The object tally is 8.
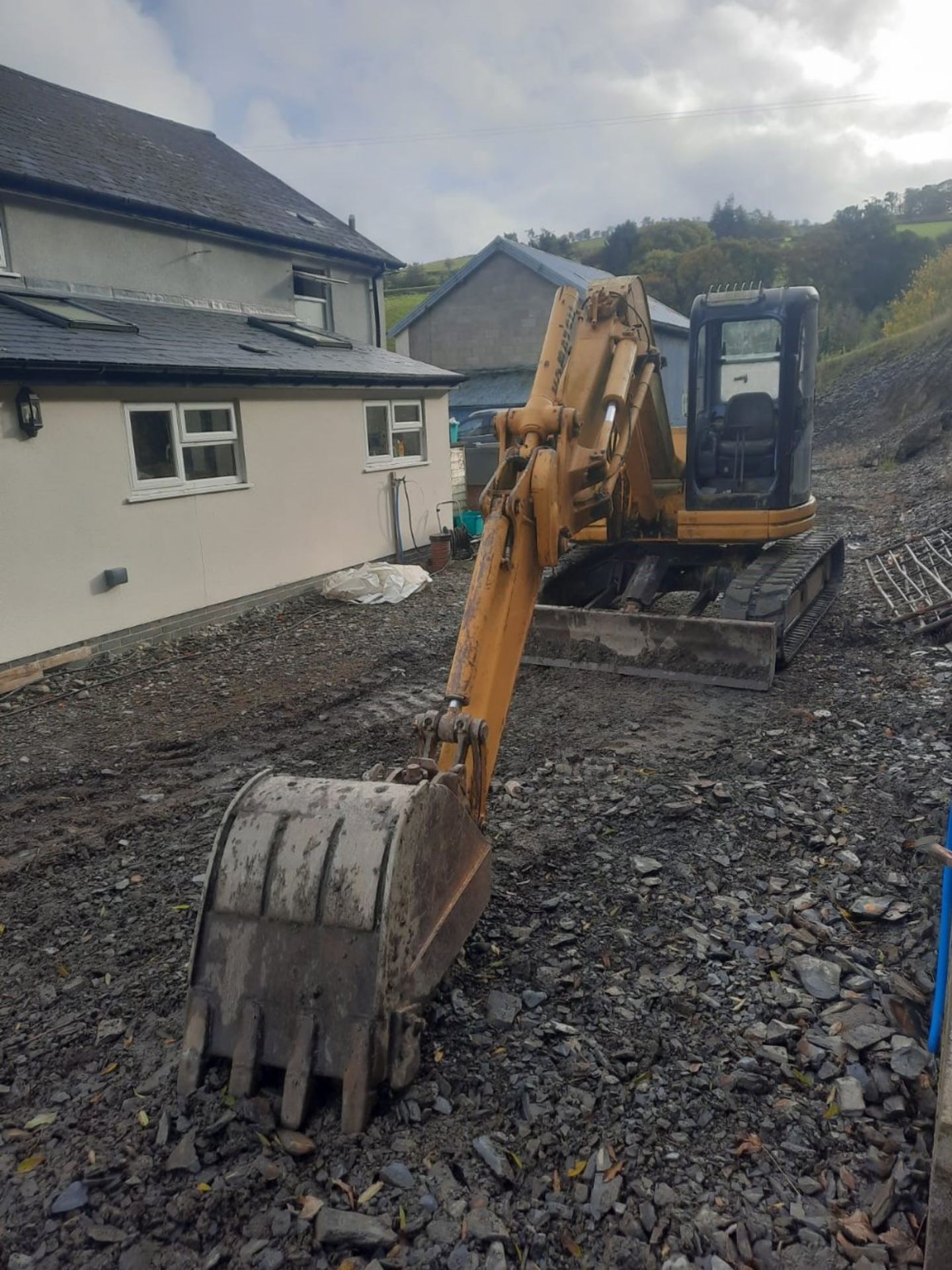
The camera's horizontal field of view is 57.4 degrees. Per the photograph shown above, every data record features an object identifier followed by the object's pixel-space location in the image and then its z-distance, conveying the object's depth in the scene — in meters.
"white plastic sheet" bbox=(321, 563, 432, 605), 11.13
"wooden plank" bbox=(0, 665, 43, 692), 7.89
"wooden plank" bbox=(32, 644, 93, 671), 8.32
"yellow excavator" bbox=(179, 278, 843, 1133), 2.77
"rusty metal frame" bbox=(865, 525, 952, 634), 8.19
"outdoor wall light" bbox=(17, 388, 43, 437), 7.98
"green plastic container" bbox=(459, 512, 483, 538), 14.51
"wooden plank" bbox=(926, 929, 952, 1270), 2.03
